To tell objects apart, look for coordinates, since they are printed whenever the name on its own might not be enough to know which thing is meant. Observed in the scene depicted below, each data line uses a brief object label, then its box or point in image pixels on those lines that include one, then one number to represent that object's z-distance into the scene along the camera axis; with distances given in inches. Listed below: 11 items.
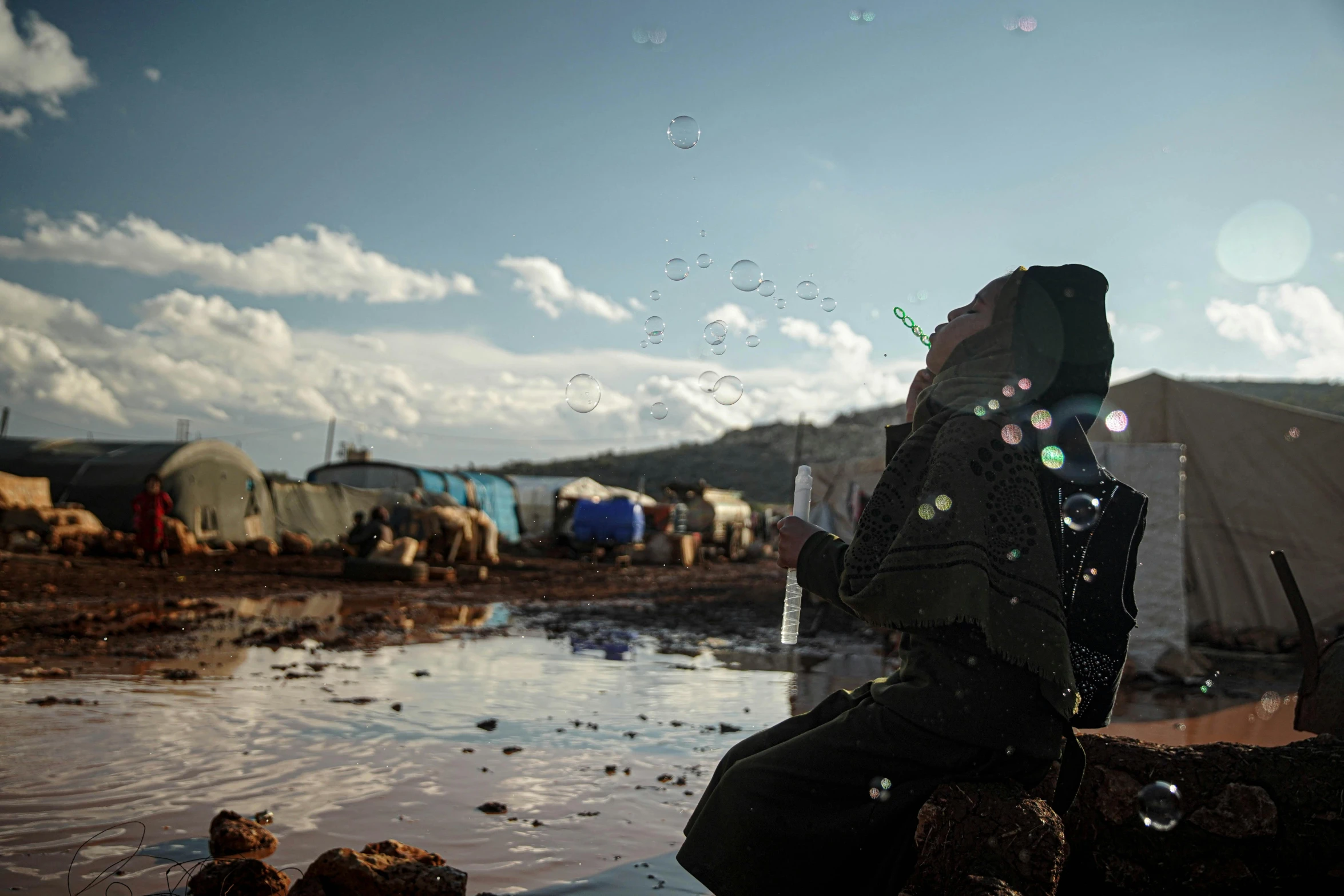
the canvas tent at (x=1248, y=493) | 432.5
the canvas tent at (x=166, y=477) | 745.6
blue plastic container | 985.5
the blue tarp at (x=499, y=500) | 1212.5
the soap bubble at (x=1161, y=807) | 81.2
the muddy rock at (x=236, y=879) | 97.1
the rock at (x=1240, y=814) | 81.9
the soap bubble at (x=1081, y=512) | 73.5
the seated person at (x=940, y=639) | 66.4
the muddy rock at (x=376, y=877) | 96.7
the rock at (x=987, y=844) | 64.4
